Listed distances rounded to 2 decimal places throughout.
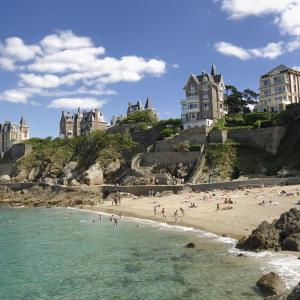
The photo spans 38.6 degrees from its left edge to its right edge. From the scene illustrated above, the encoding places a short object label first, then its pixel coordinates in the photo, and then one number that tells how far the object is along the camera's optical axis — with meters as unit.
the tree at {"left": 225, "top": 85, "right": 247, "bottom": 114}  74.06
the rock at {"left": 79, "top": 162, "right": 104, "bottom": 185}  65.38
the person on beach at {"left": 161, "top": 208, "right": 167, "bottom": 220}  39.03
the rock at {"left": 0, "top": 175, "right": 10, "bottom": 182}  83.44
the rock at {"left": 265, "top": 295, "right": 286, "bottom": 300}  13.35
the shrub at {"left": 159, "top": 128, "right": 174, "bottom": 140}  68.28
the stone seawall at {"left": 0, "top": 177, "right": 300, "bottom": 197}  43.81
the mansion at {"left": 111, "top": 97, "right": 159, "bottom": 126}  110.69
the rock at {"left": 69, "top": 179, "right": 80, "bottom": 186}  65.06
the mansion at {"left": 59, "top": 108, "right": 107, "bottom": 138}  117.19
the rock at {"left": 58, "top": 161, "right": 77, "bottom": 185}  71.62
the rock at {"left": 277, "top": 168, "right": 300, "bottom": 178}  45.75
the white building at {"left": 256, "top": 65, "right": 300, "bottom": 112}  68.94
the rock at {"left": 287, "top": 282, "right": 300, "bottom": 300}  10.96
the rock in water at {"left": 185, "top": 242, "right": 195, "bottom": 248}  25.66
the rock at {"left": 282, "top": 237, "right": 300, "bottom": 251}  22.31
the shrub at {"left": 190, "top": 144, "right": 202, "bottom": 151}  58.73
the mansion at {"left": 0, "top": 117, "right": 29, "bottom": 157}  125.12
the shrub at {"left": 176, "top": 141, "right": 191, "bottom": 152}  59.69
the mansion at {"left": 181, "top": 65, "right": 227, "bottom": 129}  69.81
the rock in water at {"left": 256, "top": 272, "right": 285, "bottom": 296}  16.30
